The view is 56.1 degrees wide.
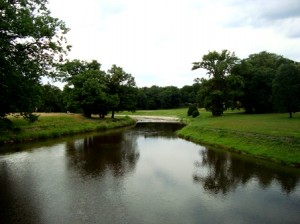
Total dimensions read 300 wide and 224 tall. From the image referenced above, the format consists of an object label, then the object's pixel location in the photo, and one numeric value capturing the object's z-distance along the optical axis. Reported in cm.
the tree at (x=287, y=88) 4459
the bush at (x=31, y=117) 2016
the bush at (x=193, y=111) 7457
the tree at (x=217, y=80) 6245
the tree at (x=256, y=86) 6219
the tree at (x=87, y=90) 6569
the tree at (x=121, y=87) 7619
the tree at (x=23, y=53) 1756
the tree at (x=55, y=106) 8121
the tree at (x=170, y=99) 15438
